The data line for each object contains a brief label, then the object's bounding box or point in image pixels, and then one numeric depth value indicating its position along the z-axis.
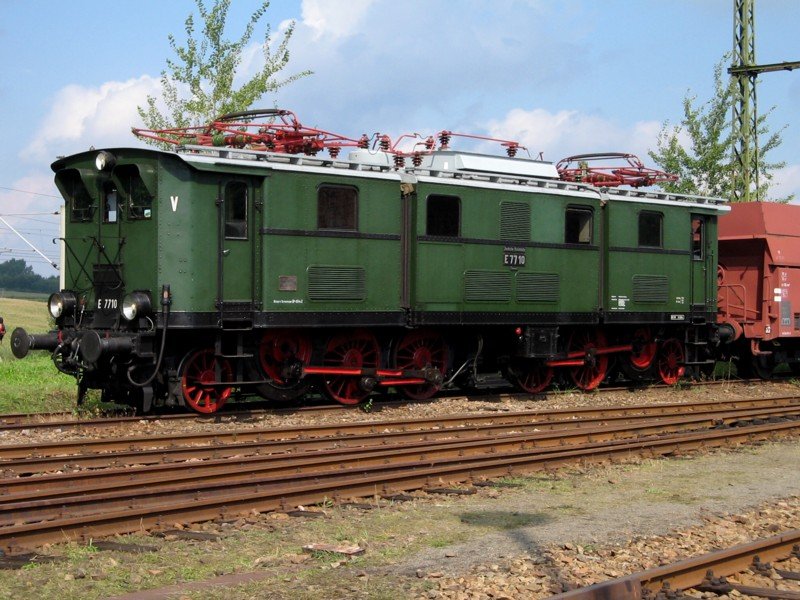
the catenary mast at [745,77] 24.95
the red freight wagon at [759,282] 21.14
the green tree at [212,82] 22.84
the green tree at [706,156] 30.69
